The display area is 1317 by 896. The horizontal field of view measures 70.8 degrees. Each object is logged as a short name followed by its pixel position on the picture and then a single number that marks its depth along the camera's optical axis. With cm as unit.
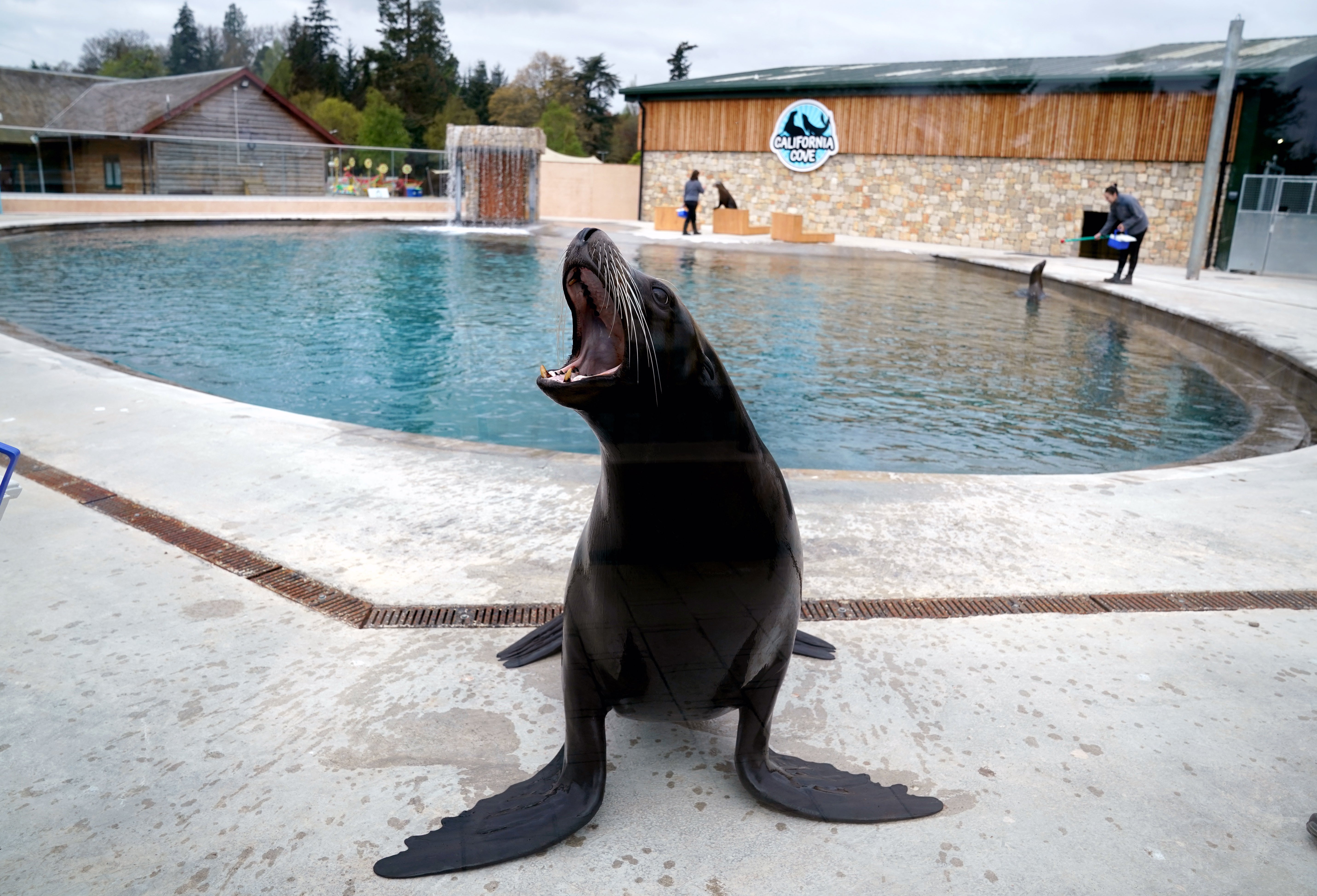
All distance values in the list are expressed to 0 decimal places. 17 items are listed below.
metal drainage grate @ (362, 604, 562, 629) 270
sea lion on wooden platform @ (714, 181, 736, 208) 2386
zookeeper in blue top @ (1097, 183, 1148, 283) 1461
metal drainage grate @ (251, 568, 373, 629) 274
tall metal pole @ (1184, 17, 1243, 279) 1311
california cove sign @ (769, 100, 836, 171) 2500
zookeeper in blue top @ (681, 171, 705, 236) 2061
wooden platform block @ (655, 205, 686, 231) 2247
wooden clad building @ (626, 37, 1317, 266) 1823
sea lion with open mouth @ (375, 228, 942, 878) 161
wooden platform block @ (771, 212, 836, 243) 2225
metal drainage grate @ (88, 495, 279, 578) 304
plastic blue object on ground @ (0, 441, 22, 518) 200
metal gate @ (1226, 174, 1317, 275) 1556
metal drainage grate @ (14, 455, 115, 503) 359
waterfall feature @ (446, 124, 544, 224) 2136
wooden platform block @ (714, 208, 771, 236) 2284
